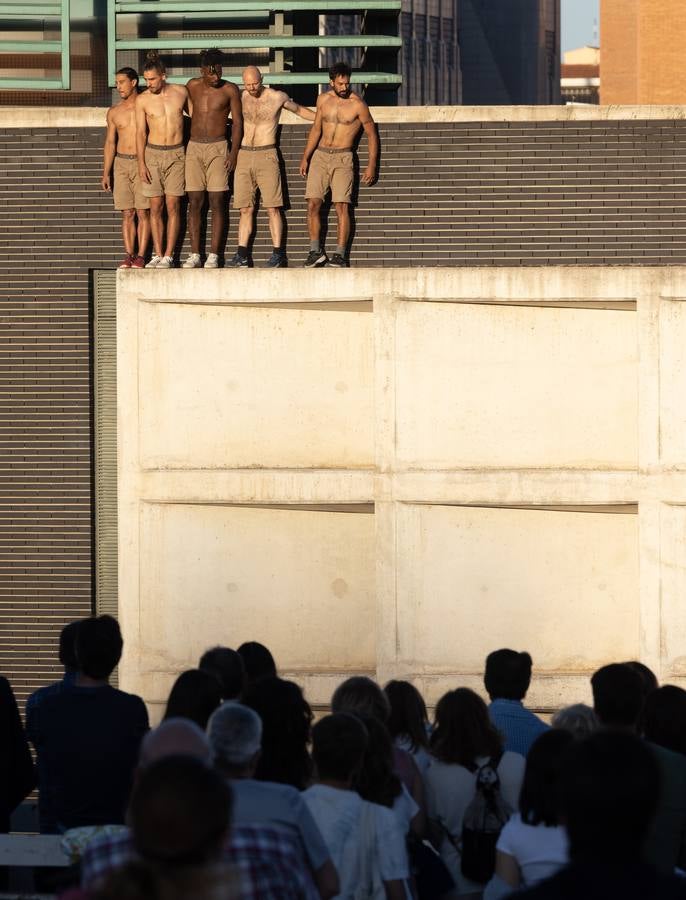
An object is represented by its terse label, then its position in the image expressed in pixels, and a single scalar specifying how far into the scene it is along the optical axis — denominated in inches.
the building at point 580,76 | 7066.9
